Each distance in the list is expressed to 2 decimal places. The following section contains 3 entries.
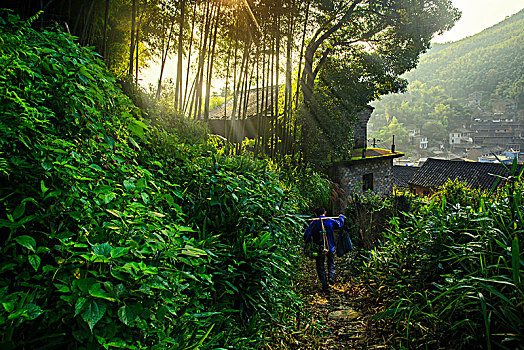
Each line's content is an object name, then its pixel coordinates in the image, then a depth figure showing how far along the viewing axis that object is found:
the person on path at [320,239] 3.99
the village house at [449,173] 18.08
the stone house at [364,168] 11.30
